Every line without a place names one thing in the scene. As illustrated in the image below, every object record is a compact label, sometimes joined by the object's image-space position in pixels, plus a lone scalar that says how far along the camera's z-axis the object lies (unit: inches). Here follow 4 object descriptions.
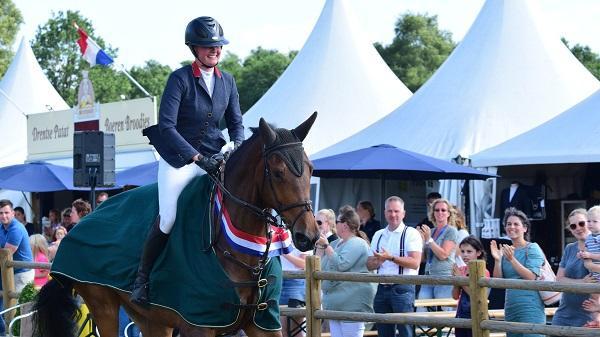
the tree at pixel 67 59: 2397.9
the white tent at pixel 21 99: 1354.6
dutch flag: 1096.2
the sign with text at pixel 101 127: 1032.8
